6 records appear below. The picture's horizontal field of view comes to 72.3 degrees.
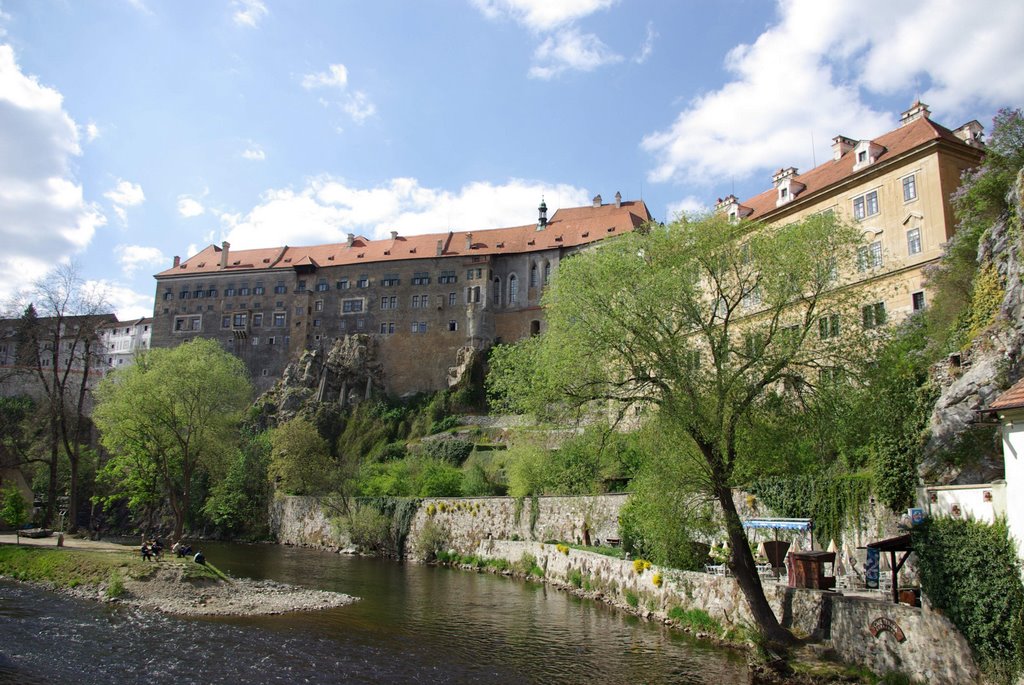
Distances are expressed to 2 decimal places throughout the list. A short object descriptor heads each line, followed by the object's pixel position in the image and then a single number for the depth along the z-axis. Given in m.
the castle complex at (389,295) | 64.56
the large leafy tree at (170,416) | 33.19
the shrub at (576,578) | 24.56
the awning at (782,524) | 18.53
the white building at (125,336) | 92.88
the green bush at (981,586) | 10.79
